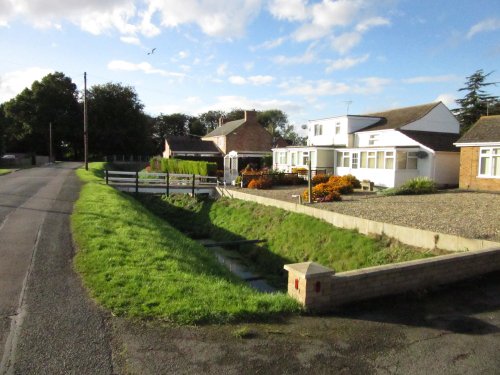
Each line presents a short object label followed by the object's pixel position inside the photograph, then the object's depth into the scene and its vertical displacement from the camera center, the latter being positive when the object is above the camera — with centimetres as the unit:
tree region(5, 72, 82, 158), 6500 +692
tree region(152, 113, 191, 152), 9956 +801
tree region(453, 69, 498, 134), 5194 +777
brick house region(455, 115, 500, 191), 2100 +24
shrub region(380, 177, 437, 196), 2056 -152
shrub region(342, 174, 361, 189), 2397 -138
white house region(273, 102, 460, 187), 2456 +81
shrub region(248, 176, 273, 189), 2589 -170
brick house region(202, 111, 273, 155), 5244 +275
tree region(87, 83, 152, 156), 6981 +628
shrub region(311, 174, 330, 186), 2572 -136
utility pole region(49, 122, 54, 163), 5843 -44
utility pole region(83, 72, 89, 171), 3694 +522
